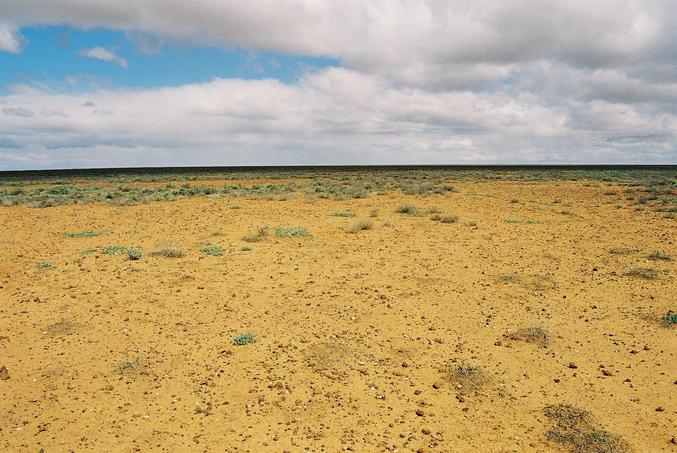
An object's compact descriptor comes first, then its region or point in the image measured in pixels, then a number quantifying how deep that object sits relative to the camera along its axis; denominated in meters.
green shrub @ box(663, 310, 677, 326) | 7.49
